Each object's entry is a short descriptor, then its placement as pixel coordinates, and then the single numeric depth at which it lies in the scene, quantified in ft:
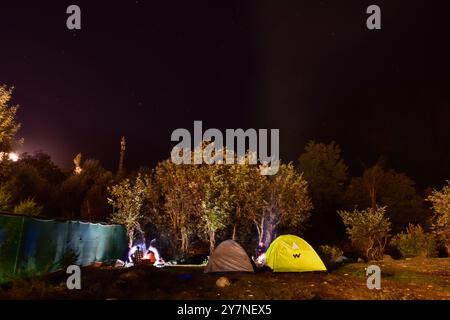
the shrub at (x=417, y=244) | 78.02
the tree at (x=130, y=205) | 83.41
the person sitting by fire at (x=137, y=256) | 69.00
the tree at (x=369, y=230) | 76.54
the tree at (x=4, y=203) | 54.49
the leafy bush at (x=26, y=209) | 56.84
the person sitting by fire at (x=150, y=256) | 71.33
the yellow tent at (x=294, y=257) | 54.60
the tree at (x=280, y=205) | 87.97
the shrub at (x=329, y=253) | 73.87
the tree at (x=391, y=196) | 124.57
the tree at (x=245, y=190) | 86.89
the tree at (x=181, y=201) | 86.89
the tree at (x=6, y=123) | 62.44
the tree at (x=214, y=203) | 83.76
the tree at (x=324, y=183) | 123.54
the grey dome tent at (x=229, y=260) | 52.70
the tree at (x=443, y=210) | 70.44
